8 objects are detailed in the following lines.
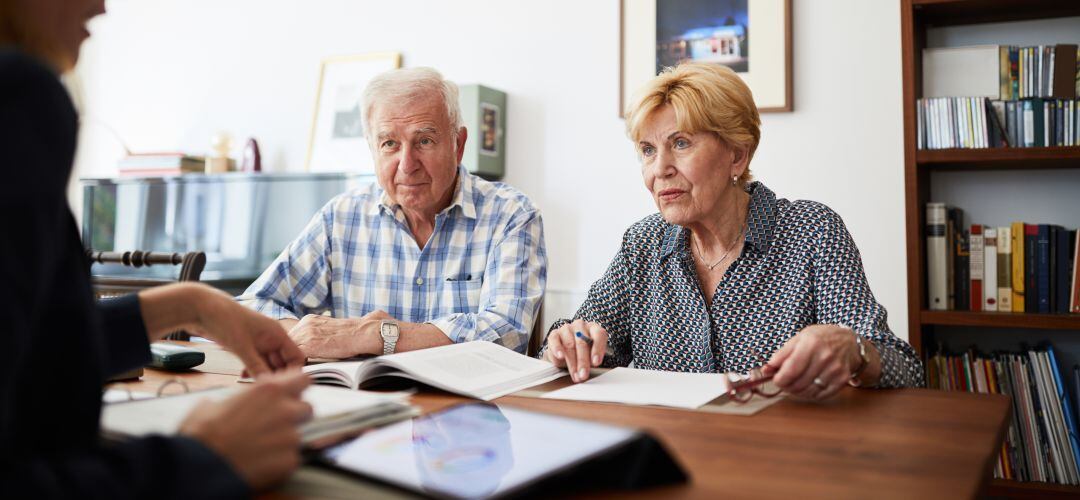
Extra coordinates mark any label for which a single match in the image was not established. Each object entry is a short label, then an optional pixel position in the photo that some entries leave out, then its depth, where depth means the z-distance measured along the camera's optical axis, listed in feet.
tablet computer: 2.05
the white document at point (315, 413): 2.39
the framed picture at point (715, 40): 9.29
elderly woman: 4.82
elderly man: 6.10
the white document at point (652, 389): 3.46
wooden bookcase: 7.31
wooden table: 2.25
